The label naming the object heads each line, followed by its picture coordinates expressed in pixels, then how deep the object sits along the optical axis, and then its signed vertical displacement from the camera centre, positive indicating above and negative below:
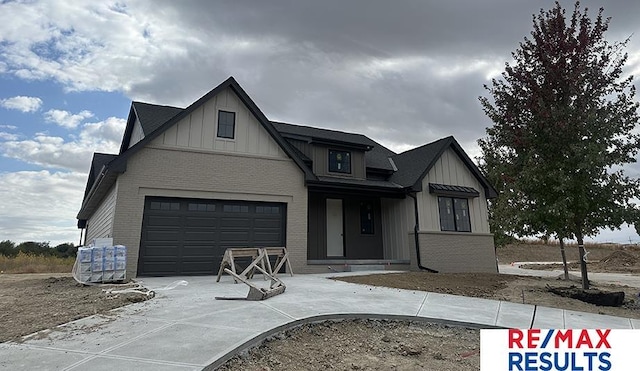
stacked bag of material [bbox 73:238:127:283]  8.73 -0.25
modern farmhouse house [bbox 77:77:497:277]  10.94 +2.08
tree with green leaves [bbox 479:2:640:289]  9.38 +3.37
